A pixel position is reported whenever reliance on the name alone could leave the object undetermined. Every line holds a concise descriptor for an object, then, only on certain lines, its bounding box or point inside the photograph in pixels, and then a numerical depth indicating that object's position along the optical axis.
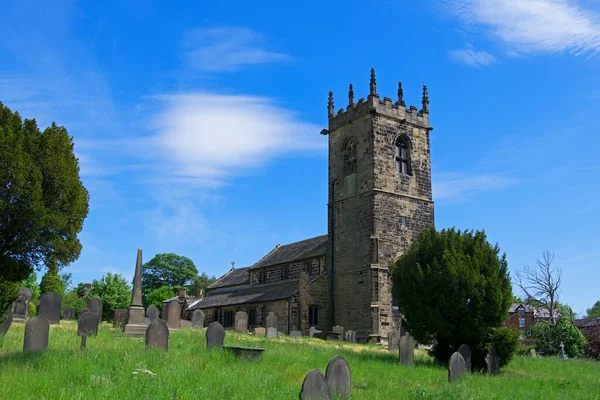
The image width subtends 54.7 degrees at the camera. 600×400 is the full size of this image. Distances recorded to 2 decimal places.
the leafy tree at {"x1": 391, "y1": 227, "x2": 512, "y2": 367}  21.05
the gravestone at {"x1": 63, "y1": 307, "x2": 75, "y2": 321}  30.84
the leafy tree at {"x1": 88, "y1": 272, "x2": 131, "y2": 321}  47.12
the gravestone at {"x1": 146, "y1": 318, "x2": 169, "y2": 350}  15.70
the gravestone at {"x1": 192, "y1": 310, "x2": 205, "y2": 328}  31.25
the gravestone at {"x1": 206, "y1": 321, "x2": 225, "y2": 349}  17.05
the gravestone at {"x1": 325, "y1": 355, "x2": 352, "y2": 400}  11.58
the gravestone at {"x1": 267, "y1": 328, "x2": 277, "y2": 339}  28.50
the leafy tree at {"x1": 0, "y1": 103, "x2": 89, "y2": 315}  18.31
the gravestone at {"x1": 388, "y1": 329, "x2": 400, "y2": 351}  26.38
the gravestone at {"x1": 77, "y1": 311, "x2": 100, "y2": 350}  17.39
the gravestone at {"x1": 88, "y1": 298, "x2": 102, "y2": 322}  26.34
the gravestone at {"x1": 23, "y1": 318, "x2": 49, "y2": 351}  14.54
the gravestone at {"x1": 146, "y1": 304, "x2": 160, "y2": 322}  27.11
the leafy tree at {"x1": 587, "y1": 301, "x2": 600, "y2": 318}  97.60
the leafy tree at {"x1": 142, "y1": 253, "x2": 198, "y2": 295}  81.19
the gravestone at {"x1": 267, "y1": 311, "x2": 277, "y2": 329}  29.69
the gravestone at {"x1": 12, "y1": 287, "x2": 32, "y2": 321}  25.30
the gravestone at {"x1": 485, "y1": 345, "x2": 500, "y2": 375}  20.78
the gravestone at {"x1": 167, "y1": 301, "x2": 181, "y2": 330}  26.21
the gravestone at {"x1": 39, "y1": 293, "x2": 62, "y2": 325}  24.06
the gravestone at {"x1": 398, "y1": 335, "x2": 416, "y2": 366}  19.48
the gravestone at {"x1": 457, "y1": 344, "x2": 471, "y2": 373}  19.91
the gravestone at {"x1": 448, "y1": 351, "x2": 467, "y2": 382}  15.79
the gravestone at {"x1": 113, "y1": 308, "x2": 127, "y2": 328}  27.00
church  32.78
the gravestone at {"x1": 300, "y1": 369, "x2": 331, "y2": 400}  10.34
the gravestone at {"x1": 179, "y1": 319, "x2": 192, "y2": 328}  31.73
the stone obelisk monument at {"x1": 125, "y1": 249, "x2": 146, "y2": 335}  21.38
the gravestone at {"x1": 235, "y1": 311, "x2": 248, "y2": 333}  29.91
